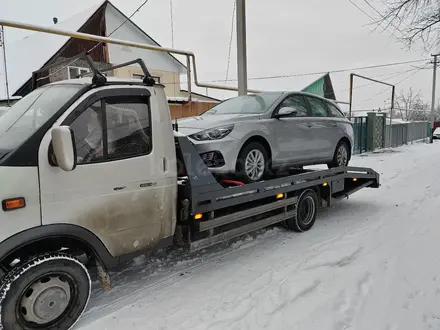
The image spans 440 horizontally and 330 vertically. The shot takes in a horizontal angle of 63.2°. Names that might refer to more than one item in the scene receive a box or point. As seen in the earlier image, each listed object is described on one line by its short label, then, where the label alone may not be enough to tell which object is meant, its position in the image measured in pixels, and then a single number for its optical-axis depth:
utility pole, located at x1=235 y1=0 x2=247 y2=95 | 8.75
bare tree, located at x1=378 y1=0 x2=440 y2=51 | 8.23
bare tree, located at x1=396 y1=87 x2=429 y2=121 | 69.62
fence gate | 19.61
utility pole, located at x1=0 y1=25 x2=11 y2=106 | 6.77
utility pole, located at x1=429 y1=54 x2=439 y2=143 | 29.26
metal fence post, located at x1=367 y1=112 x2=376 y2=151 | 19.17
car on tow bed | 4.86
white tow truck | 2.91
